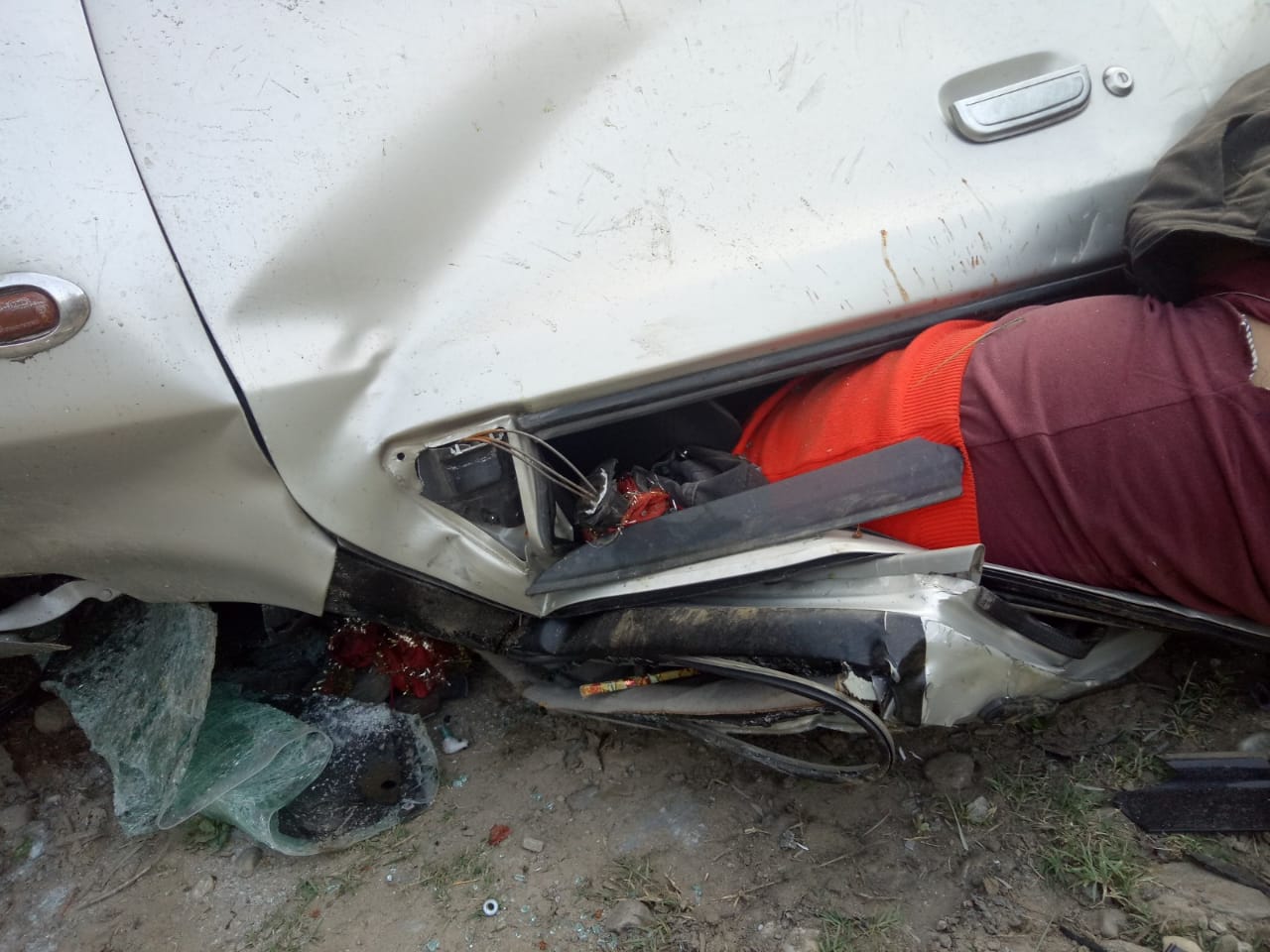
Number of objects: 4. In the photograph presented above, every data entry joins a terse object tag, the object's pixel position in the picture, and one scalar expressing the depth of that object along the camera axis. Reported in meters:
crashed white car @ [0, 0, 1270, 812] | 1.39
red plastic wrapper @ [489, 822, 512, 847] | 1.94
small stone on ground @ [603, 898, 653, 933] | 1.72
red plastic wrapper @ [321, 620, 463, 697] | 2.24
